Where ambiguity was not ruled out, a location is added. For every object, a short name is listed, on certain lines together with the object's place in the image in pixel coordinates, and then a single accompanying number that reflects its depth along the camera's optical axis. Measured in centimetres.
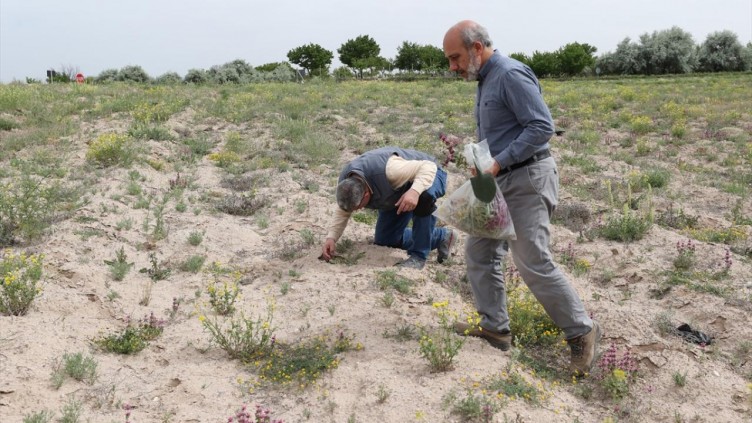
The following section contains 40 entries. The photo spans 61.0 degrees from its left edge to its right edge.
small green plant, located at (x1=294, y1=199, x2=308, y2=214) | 761
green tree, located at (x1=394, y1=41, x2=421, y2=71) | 4962
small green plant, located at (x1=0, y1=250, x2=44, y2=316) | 452
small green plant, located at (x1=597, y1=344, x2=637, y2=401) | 401
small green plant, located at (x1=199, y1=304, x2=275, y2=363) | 429
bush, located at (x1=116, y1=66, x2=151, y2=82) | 2488
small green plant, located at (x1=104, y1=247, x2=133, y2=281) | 548
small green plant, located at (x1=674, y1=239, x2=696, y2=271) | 623
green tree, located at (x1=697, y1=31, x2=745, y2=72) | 4106
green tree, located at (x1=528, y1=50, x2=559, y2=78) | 4297
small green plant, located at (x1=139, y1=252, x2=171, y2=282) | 564
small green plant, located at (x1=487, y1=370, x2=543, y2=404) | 386
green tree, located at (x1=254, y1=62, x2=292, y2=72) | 4462
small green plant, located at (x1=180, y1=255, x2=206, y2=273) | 584
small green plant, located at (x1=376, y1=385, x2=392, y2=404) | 384
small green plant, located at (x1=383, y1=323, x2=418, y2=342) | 463
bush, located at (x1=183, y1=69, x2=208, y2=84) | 2442
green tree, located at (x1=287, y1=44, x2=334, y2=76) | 4884
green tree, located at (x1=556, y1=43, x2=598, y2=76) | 4447
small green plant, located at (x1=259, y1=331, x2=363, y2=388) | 408
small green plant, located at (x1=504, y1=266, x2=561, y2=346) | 476
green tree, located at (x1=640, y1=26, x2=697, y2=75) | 4047
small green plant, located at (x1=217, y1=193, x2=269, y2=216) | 776
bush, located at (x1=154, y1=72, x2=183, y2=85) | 2131
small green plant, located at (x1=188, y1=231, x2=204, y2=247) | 643
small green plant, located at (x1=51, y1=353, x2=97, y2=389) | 389
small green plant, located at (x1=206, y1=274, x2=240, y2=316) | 487
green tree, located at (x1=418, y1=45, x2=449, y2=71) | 4368
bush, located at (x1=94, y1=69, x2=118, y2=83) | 2548
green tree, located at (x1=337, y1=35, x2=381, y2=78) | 5272
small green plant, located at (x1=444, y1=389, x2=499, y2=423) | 361
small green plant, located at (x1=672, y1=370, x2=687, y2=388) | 424
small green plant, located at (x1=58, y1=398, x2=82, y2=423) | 346
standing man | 385
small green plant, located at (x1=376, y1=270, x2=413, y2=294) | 543
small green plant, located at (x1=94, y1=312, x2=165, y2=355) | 434
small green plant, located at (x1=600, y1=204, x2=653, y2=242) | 701
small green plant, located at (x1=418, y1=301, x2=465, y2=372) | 407
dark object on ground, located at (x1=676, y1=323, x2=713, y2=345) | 489
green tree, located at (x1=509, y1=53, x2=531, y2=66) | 4361
